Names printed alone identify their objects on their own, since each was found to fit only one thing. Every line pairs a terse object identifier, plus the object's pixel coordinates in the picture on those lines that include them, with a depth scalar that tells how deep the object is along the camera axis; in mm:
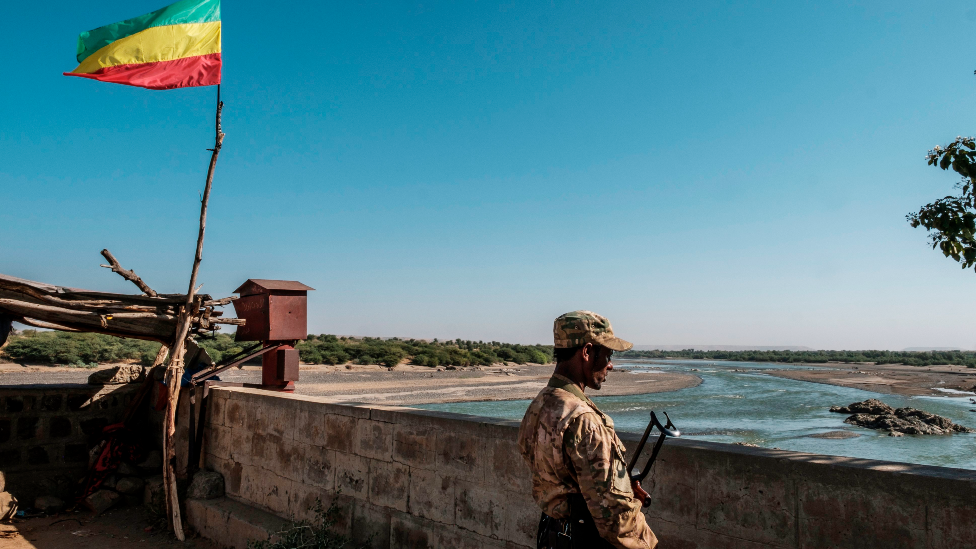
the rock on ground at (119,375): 8398
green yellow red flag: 7012
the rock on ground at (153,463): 7938
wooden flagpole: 6707
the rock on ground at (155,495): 7141
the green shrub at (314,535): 5133
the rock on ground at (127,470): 7816
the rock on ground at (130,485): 7629
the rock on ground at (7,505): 6922
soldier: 2238
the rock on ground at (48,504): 7340
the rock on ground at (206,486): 6805
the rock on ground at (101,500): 7363
